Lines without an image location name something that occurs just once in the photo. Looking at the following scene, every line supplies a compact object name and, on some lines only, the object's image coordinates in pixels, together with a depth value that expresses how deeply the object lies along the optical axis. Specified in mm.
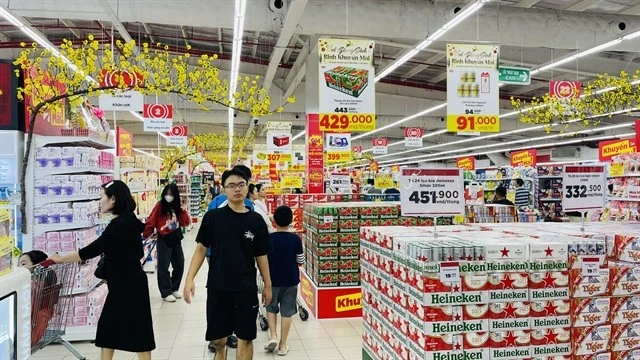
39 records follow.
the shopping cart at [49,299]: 3910
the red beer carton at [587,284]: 2795
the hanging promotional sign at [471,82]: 8836
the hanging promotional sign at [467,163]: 19266
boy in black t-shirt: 3465
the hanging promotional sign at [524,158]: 15461
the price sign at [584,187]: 3707
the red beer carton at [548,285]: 2750
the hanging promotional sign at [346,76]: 8367
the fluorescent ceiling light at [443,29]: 7887
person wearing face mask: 6809
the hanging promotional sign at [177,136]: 16078
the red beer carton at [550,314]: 2746
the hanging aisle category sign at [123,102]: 9211
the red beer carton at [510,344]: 2691
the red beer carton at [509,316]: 2701
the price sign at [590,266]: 2811
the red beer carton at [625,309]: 2871
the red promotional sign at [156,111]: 13250
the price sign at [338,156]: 16359
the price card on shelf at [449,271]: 2615
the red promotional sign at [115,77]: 6555
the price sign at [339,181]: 14023
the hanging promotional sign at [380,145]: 22734
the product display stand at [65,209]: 5320
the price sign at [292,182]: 18172
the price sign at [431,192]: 3244
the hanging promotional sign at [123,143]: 9898
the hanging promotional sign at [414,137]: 20172
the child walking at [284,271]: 4730
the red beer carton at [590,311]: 2797
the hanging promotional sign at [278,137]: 16875
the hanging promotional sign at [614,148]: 10812
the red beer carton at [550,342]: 2730
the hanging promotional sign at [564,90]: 10891
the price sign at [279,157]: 18927
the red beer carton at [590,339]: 2783
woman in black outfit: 3549
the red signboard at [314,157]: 14875
